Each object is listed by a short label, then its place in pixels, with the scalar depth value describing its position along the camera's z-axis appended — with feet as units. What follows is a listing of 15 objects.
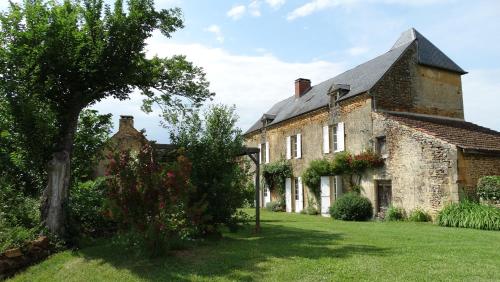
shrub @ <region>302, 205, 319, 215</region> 69.41
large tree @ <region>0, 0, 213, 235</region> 33.73
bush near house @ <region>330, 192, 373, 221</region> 56.18
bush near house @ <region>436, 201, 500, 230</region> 41.57
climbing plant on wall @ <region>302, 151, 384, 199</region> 57.47
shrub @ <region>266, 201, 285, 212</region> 79.20
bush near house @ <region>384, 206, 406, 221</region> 52.70
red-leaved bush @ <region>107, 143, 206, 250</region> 26.25
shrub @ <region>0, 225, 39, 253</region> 30.81
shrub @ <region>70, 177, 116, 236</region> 37.72
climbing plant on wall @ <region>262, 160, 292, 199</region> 79.36
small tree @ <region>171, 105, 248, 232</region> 33.40
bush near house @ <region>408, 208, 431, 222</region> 49.24
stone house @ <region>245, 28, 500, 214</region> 48.11
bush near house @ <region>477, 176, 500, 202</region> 44.96
